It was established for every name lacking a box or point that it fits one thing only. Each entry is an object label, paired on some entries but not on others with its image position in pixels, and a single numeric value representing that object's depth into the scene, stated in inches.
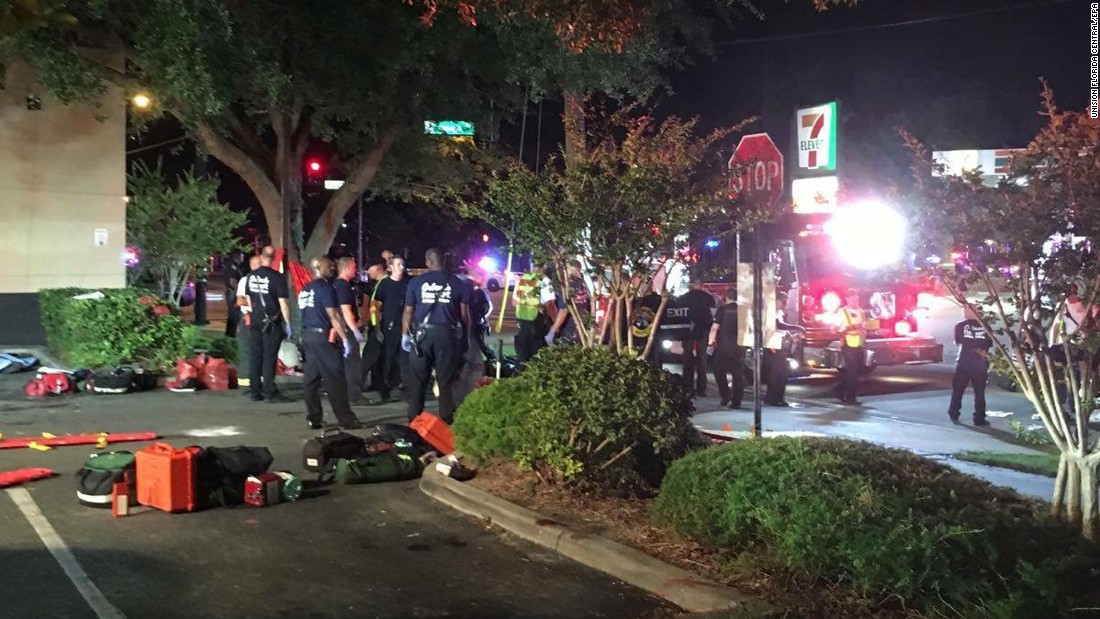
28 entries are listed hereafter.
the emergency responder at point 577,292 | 331.9
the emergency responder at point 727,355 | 513.3
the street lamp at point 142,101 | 621.9
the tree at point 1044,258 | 221.1
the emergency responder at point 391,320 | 478.9
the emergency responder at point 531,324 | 490.9
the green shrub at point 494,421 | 299.1
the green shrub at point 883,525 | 195.3
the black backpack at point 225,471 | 284.5
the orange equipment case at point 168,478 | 275.7
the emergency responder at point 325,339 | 402.6
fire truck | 597.6
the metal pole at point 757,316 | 339.0
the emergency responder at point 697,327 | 511.5
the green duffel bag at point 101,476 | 282.4
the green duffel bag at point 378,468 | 316.8
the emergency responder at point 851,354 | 553.9
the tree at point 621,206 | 304.8
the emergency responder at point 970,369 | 471.5
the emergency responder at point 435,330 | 395.9
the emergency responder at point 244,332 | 489.1
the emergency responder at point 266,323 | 476.4
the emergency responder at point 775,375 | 528.1
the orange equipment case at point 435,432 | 354.0
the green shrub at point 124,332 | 553.9
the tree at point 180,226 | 848.3
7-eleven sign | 416.6
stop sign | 332.5
